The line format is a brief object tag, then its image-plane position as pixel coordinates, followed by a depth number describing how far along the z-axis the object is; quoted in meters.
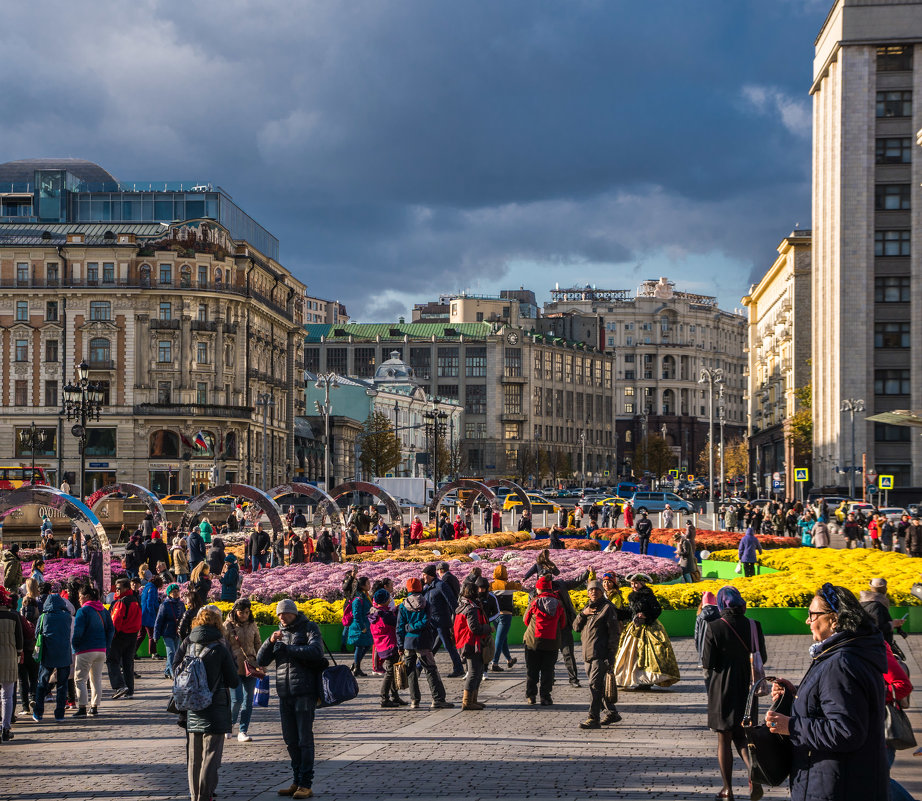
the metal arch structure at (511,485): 58.53
